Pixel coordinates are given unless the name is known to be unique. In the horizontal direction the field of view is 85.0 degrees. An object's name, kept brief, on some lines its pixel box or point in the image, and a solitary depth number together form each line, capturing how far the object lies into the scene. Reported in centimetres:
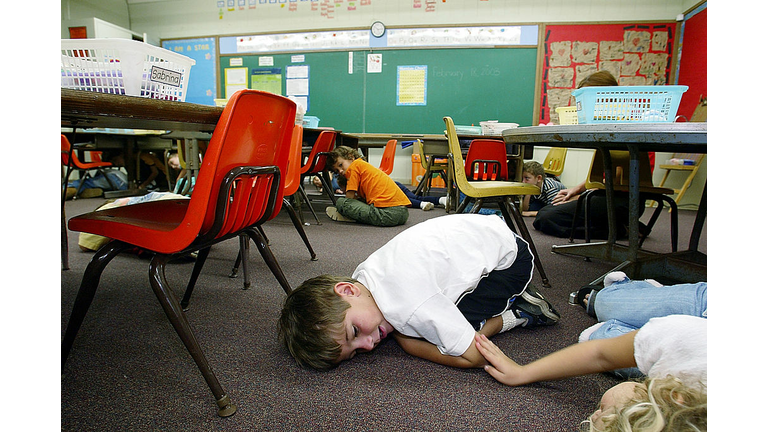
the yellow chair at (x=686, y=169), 427
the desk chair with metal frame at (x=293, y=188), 166
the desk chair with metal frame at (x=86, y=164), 387
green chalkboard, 532
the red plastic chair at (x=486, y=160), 304
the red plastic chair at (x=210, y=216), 87
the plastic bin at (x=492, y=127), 401
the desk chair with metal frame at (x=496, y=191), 174
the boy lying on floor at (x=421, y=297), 95
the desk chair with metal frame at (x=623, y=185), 218
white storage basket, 96
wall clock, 554
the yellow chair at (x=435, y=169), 384
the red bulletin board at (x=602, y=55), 495
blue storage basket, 138
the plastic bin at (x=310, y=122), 370
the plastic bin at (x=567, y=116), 197
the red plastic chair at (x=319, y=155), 300
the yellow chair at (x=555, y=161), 478
